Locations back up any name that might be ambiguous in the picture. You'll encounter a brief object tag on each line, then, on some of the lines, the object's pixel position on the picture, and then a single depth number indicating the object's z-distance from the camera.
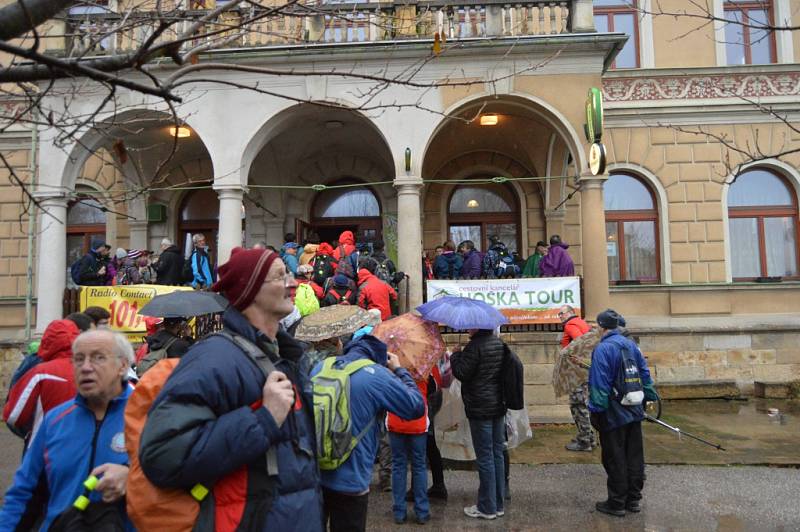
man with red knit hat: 1.64
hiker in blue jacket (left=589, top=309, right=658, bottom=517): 5.34
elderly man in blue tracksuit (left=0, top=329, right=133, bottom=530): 2.36
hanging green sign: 9.52
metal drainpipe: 12.17
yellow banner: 9.32
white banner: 9.80
